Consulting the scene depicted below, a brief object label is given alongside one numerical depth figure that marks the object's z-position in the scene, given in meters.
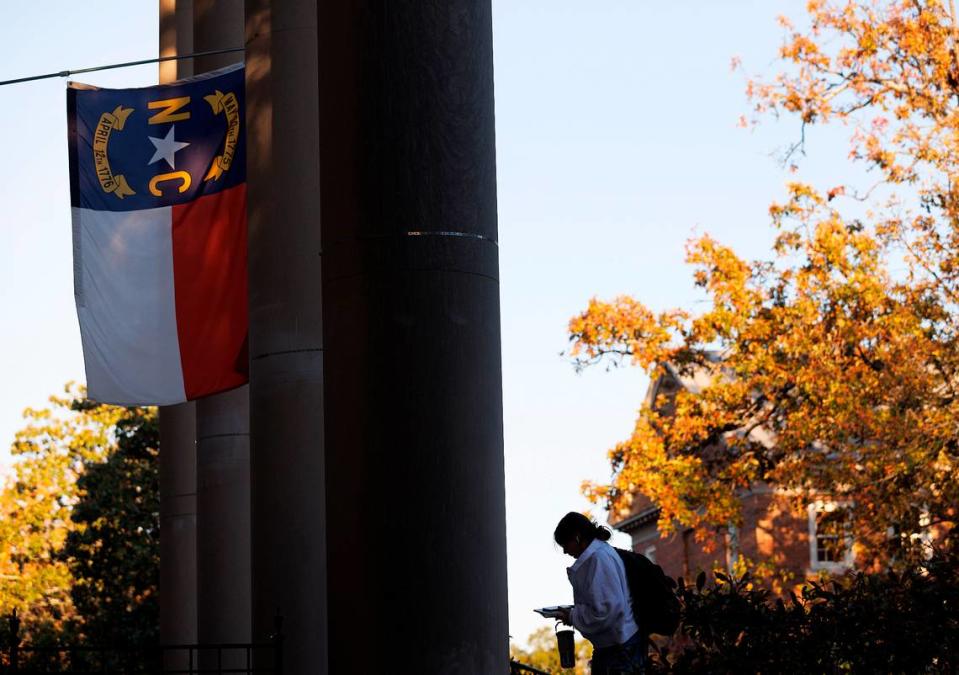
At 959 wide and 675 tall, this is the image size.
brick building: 39.66
